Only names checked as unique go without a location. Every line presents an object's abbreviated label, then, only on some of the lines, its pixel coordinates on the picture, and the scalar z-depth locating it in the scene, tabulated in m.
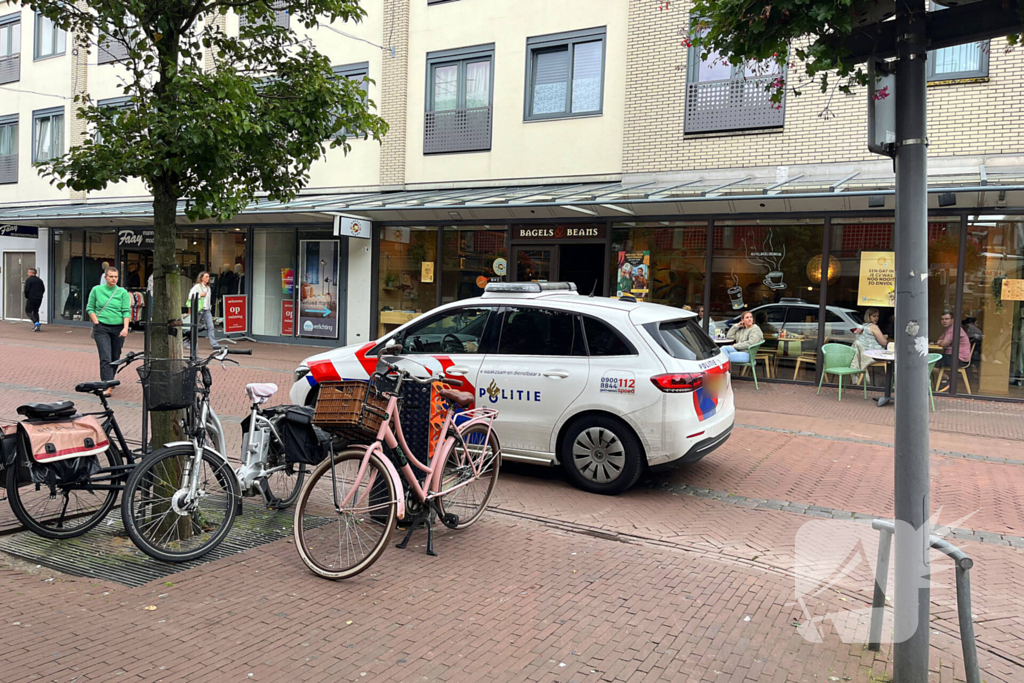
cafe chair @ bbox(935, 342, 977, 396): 12.68
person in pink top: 12.61
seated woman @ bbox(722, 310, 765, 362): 13.32
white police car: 6.41
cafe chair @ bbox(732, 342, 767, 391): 13.51
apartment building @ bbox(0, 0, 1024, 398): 12.52
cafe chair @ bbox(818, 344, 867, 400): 12.42
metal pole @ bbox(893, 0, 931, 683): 3.26
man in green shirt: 10.88
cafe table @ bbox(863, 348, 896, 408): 11.60
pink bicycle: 4.51
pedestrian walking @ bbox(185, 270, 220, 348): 17.20
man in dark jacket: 23.50
